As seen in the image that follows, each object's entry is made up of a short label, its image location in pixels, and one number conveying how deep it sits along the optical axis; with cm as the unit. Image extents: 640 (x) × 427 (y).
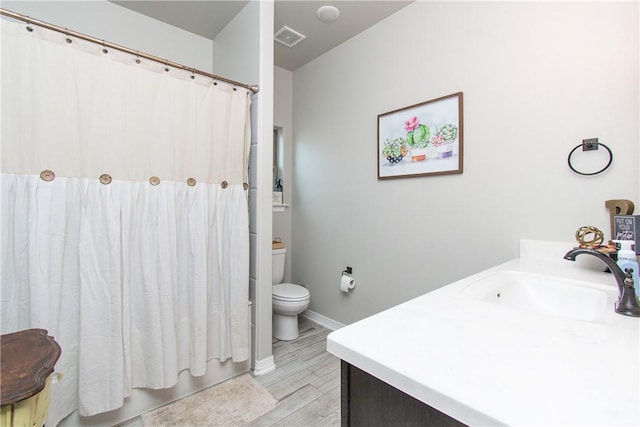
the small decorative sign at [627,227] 103
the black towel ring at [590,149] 129
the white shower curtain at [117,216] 124
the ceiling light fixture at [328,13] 207
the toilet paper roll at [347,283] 239
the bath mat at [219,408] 150
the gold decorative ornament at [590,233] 116
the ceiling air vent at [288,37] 231
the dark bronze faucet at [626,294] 75
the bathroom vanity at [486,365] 42
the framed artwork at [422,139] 180
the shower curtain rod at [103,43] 120
